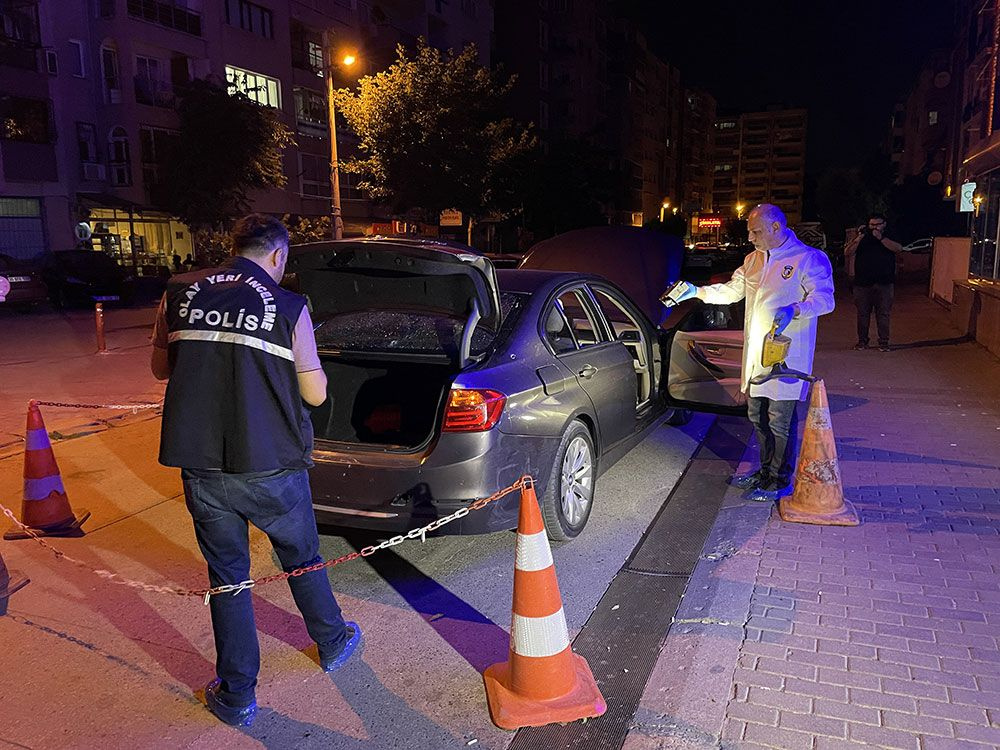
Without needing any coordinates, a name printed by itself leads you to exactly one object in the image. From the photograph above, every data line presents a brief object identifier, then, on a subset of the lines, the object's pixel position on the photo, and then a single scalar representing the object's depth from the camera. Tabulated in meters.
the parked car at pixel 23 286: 20.03
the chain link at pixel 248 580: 3.05
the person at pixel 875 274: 11.40
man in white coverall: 5.13
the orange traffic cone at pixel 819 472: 4.99
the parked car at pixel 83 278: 21.70
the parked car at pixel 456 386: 4.10
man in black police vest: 2.86
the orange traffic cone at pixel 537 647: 3.04
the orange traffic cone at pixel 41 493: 5.09
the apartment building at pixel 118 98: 28.53
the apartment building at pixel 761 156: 189.88
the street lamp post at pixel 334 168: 22.12
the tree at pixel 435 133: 25.95
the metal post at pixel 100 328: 12.73
